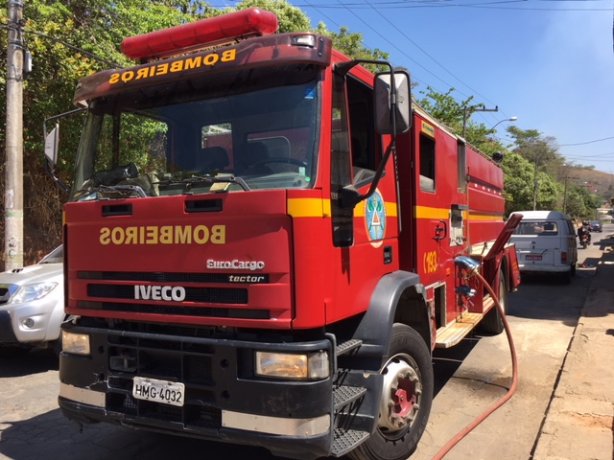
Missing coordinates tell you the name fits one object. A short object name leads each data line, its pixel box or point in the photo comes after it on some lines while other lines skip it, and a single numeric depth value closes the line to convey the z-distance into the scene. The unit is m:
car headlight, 6.13
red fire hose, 3.99
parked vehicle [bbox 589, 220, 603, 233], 66.16
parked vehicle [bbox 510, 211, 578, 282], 13.93
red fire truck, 2.95
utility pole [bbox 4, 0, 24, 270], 9.09
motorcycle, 31.28
